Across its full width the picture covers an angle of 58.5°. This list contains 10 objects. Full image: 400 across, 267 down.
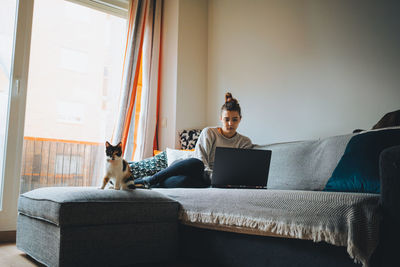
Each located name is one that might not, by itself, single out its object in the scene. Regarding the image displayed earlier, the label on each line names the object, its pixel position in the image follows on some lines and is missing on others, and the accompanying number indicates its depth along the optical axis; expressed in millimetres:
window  3301
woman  2324
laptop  1952
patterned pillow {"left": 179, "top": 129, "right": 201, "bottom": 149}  3398
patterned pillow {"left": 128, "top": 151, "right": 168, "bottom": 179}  2777
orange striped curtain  3414
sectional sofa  1158
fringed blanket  1146
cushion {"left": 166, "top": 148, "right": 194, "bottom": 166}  2824
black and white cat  1883
